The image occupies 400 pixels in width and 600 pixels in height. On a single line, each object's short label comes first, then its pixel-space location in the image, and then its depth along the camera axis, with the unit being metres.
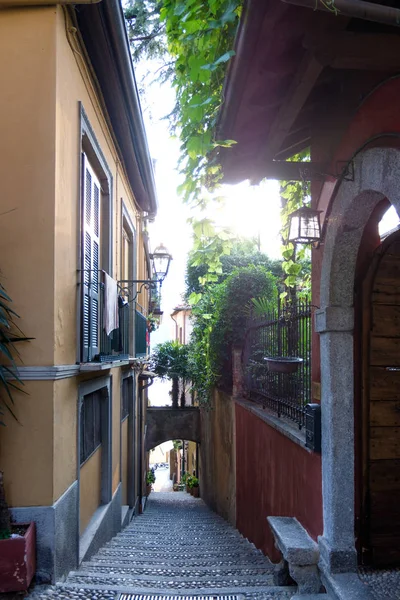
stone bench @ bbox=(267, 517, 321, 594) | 4.27
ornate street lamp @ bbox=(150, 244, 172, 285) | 10.44
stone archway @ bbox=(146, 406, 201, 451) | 16.22
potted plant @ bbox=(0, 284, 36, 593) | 3.50
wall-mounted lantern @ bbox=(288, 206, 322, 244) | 4.54
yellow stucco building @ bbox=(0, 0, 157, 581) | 3.90
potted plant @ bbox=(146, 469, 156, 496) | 17.18
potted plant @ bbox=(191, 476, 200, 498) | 17.52
